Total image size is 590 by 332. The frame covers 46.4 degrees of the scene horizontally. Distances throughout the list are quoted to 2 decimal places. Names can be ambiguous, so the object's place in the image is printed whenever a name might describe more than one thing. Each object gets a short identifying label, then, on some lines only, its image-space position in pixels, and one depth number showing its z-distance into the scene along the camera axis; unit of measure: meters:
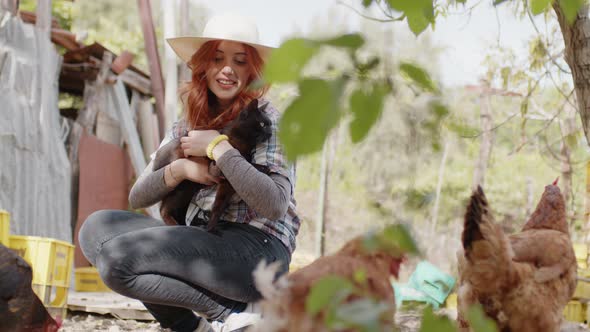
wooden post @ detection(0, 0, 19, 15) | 6.23
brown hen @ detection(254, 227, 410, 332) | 1.19
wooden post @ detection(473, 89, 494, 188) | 7.81
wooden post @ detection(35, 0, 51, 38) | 6.45
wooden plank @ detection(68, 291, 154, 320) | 5.17
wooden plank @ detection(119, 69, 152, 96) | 8.05
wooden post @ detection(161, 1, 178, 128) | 7.20
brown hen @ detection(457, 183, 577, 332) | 2.35
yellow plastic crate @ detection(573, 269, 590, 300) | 4.86
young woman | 2.78
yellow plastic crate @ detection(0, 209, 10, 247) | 4.50
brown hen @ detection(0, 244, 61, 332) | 2.93
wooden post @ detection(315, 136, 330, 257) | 8.71
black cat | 2.93
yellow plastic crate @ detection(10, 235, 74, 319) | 4.79
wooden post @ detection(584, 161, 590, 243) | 4.76
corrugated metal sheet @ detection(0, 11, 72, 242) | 6.08
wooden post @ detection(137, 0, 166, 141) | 7.33
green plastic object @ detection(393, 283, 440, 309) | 5.50
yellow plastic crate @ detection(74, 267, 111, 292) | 6.68
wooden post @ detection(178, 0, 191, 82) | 7.29
